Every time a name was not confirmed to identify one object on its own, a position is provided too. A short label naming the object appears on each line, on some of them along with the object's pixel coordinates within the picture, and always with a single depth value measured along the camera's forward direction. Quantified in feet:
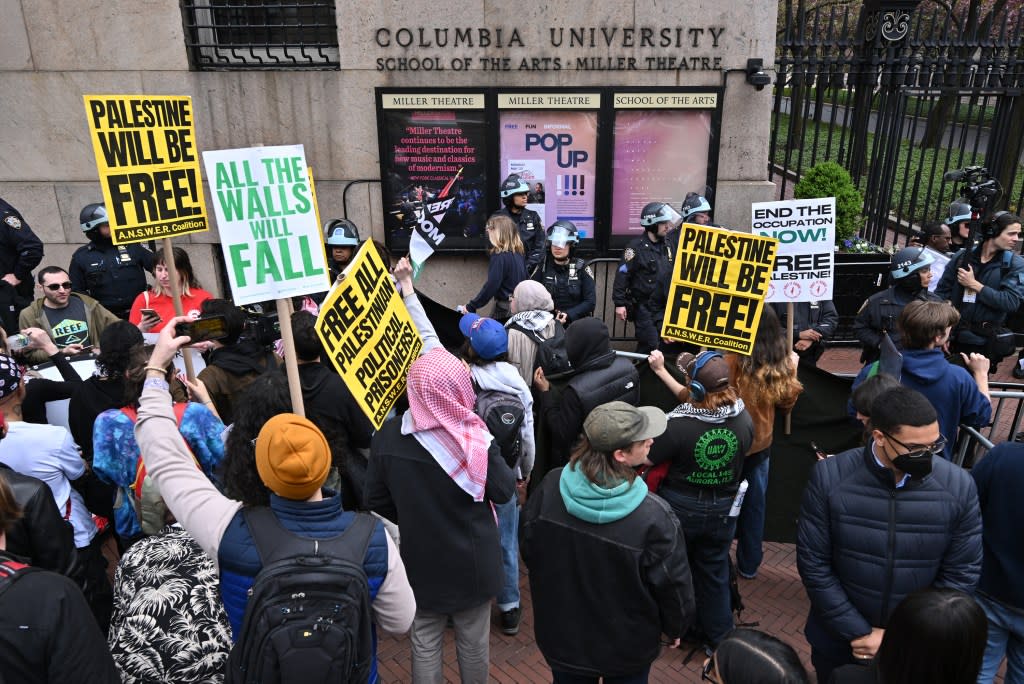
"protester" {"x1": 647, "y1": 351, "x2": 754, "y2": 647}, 12.37
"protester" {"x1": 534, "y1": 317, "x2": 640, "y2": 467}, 14.26
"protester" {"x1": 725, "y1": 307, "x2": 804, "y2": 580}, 14.81
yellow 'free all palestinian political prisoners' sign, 10.83
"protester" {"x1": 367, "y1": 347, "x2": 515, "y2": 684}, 10.65
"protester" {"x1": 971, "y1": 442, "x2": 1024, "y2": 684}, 10.31
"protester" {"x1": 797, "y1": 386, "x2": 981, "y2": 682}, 9.64
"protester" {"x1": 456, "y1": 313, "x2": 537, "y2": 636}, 12.94
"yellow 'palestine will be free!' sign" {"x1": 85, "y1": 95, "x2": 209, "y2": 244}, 14.71
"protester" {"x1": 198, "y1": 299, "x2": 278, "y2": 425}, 14.88
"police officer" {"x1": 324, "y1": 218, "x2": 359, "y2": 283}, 21.40
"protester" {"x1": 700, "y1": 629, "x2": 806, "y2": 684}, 6.75
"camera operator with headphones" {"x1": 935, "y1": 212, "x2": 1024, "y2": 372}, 20.97
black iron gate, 29.96
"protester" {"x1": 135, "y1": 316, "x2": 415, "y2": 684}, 7.82
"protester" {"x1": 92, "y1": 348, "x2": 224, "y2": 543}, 11.71
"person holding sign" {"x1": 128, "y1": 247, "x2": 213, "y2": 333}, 19.43
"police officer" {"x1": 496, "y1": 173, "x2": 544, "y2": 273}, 25.90
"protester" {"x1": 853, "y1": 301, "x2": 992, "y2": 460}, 13.85
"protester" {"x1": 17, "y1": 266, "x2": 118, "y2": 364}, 18.34
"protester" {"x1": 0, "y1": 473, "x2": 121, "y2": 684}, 7.12
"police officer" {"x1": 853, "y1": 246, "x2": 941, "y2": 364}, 18.56
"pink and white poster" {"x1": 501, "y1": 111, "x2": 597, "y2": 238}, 28.55
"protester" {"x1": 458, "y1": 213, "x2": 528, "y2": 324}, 22.80
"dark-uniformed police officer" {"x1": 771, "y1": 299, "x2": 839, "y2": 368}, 19.61
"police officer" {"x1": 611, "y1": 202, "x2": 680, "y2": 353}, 23.59
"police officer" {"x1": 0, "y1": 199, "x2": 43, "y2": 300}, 24.09
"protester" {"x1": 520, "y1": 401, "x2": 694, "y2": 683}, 9.55
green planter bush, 30.83
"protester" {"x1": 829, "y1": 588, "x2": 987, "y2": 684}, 6.97
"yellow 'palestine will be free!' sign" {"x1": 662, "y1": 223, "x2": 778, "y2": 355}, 14.73
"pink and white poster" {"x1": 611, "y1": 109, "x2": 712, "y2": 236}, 28.43
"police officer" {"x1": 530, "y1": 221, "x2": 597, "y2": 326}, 22.97
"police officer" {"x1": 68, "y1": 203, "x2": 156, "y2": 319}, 22.86
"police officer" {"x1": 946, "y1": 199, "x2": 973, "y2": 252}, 25.04
